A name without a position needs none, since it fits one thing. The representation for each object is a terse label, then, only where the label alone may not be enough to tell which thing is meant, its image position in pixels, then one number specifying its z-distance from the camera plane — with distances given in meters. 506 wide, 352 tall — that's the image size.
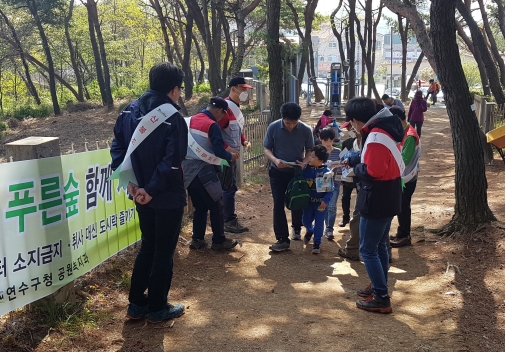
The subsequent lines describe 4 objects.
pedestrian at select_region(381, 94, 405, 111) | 12.93
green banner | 3.46
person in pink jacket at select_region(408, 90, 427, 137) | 15.12
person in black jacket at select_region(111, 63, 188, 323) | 3.61
